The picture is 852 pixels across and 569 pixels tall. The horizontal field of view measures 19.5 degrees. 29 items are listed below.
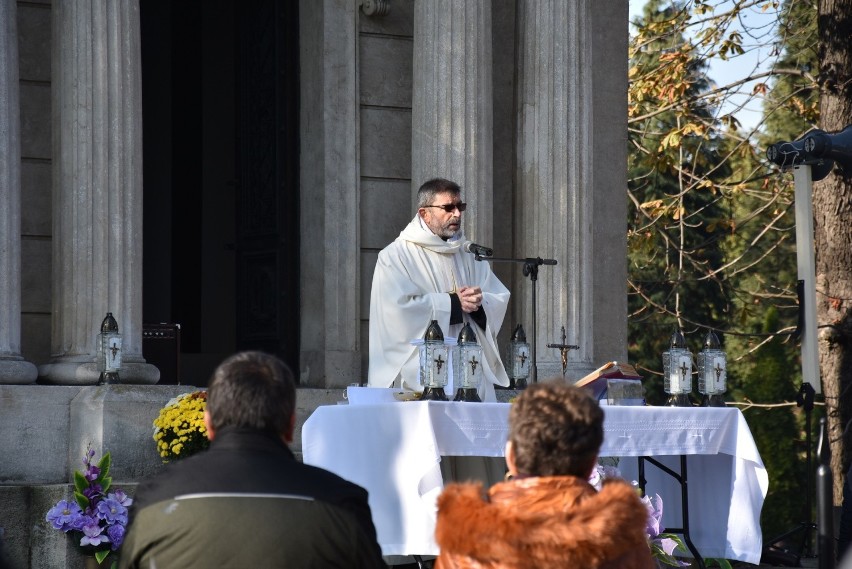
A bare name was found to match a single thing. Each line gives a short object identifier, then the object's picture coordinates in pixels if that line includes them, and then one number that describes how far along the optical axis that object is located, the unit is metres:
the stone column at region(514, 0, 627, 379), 19.12
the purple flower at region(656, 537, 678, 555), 13.31
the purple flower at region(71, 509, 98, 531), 14.23
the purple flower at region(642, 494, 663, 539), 13.08
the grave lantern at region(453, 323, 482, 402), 13.56
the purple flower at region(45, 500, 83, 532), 14.18
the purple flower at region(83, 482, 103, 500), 14.50
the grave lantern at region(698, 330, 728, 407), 15.19
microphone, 13.98
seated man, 6.13
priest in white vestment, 14.63
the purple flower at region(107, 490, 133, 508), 14.39
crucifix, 15.87
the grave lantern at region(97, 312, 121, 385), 15.91
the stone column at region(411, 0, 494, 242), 18.72
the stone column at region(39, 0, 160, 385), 16.37
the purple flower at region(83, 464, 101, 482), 14.50
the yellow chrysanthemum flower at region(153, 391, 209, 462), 15.03
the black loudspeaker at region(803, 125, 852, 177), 14.76
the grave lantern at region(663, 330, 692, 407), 14.99
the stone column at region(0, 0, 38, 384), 15.93
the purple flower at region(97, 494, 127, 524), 14.36
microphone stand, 14.36
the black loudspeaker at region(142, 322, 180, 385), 18.26
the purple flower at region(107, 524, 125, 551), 14.26
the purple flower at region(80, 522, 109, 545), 14.14
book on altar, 13.82
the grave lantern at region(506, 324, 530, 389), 16.59
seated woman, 6.04
